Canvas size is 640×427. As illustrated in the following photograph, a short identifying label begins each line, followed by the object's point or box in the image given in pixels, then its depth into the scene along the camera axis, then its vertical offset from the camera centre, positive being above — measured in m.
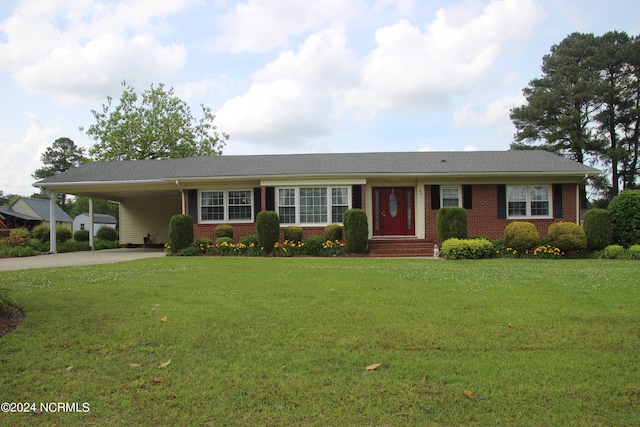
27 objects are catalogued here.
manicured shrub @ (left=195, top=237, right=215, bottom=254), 15.54 -0.94
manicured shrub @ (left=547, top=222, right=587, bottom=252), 13.59 -0.73
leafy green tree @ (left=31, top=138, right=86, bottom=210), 59.15 +8.77
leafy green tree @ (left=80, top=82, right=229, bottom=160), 31.03 +6.86
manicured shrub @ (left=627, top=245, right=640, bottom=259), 12.75 -1.17
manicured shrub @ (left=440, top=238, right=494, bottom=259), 12.96 -1.01
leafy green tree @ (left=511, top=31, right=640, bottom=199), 28.75 +7.60
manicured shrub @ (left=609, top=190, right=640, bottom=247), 13.84 -0.18
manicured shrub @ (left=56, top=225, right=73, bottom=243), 22.08 -0.60
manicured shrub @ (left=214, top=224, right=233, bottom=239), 16.28 -0.42
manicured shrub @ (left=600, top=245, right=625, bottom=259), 13.09 -1.20
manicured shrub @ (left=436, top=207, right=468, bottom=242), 13.98 -0.25
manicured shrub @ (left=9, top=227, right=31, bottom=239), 18.34 -0.42
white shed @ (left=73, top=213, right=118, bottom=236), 47.41 +0.15
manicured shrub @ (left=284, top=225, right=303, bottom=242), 15.62 -0.55
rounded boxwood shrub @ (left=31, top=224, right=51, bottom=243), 21.06 -0.50
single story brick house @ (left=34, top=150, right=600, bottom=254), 16.03 +1.11
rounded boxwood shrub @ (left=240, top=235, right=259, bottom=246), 15.47 -0.78
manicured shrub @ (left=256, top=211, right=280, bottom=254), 15.04 -0.38
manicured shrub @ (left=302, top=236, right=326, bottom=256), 14.98 -0.97
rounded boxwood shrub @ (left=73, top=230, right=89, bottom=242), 23.31 -0.74
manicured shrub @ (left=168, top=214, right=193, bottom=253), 15.45 -0.47
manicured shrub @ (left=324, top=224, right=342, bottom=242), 15.51 -0.51
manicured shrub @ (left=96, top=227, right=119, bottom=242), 23.28 -0.67
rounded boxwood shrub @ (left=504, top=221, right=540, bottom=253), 13.62 -0.70
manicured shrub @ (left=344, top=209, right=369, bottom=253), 14.53 -0.45
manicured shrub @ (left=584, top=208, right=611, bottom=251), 13.71 -0.49
